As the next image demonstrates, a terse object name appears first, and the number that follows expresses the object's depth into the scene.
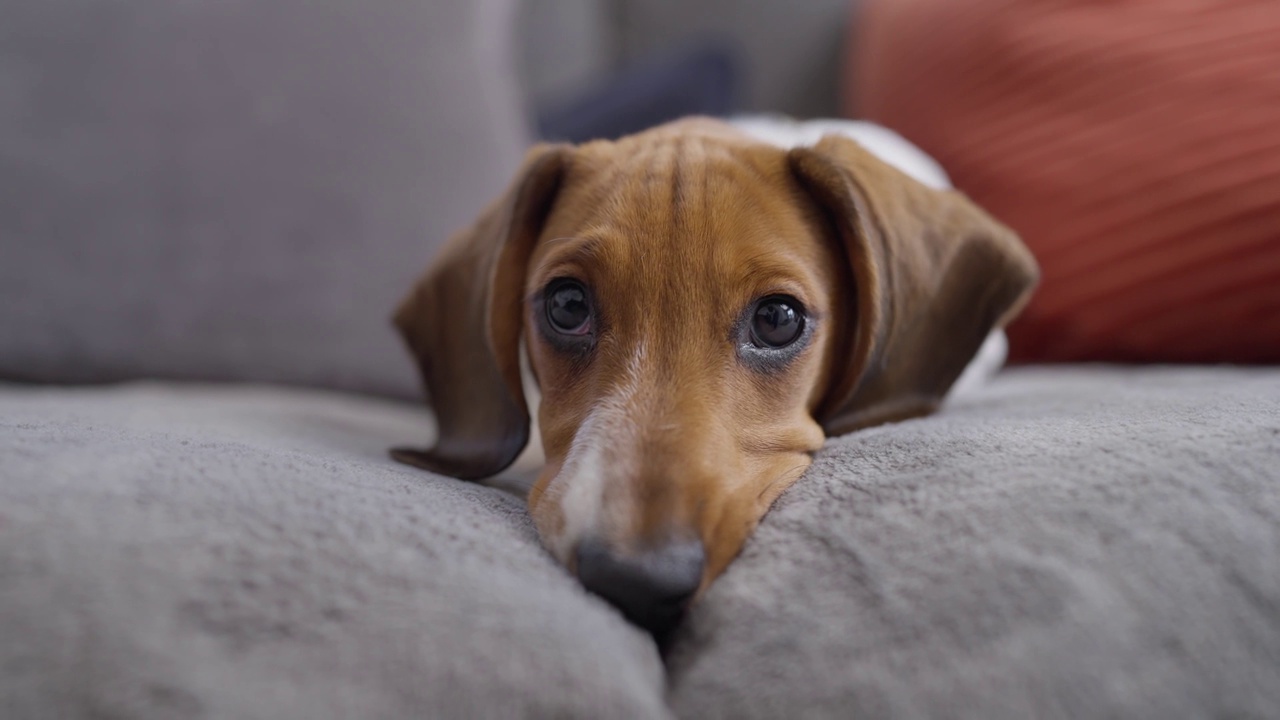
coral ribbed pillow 0.32
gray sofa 0.18
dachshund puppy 0.24
